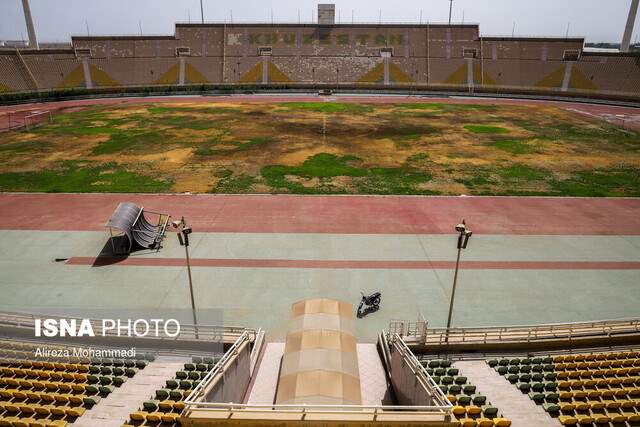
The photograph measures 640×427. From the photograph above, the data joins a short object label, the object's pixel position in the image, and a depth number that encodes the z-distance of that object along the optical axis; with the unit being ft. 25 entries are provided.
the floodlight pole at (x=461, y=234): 47.80
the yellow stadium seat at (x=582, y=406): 37.88
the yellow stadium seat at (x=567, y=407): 37.93
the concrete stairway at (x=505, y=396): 37.42
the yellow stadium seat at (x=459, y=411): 34.31
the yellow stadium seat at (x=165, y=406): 36.65
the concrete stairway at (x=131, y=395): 36.97
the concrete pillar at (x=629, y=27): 250.37
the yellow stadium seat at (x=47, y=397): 38.68
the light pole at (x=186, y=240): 49.17
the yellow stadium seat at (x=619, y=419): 36.21
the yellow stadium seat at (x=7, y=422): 35.22
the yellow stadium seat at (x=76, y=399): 38.60
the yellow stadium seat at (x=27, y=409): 37.14
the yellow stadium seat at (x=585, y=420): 36.47
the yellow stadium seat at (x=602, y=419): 36.29
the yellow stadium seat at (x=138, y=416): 35.47
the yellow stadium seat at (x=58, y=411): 37.19
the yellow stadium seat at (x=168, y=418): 35.06
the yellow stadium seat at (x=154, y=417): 35.27
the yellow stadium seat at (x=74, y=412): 36.91
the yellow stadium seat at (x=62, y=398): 38.58
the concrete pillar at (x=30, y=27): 270.87
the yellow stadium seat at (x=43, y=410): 37.08
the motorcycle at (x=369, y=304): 59.41
